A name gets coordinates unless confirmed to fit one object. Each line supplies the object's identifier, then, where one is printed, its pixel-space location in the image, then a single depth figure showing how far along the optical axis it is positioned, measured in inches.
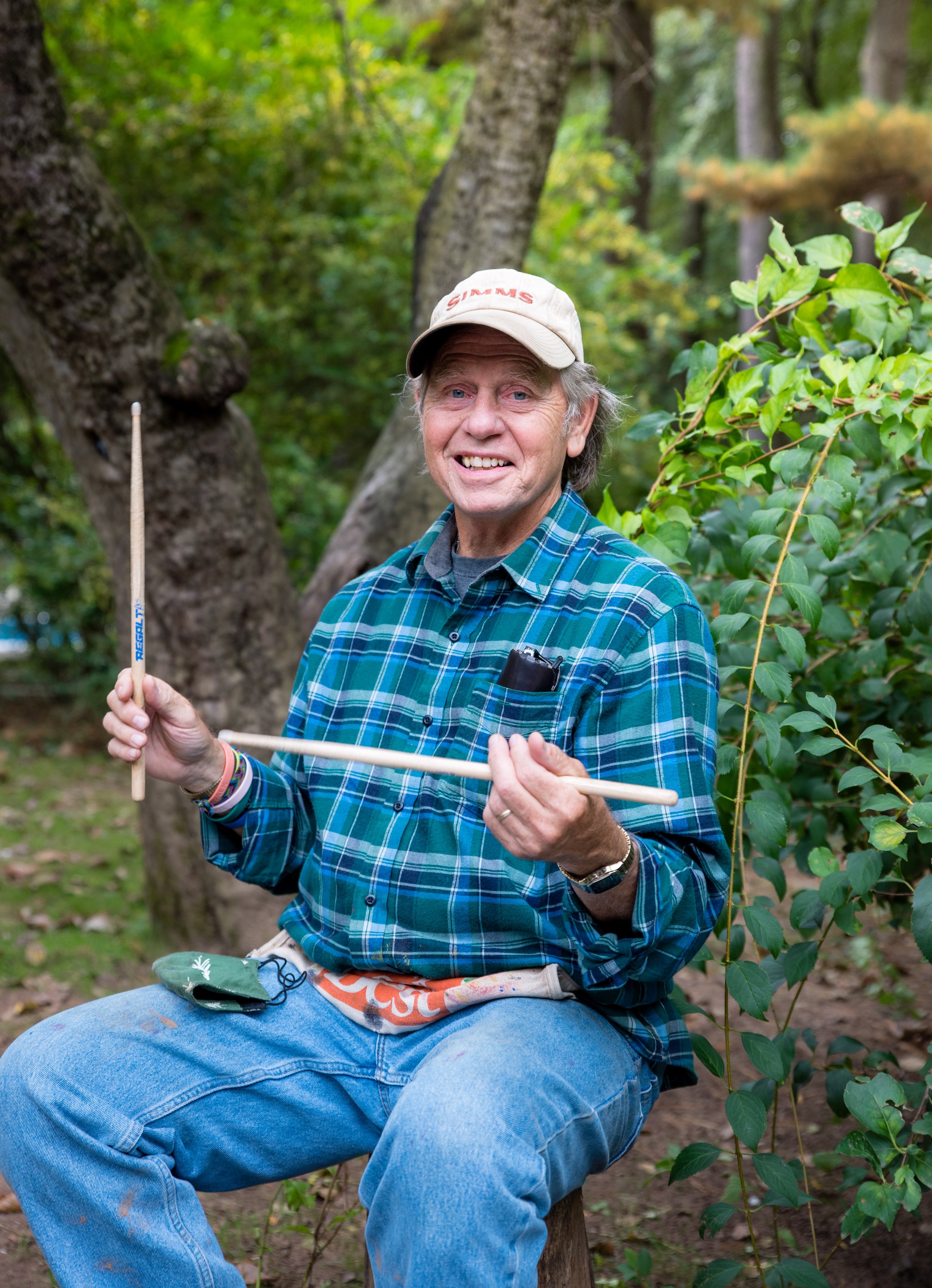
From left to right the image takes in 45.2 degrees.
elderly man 55.3
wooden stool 66.1
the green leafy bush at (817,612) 68.5
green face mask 68.9
